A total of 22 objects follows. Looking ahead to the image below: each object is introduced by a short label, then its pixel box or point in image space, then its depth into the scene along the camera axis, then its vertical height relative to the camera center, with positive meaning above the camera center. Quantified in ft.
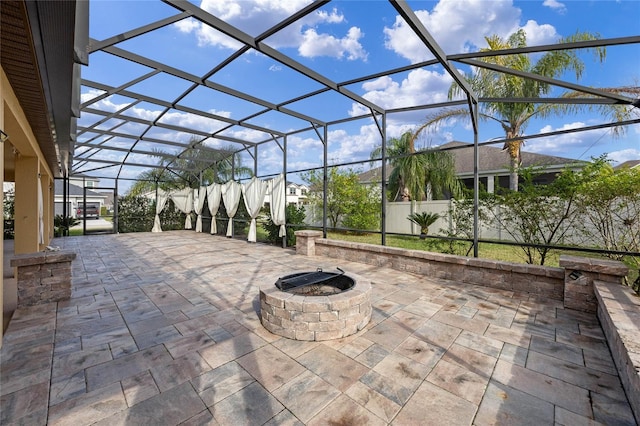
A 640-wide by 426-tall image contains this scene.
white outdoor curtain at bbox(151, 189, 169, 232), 37.72 +0.51
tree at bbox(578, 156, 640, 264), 10.73 +0.33
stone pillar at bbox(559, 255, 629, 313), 9.45 -2.42
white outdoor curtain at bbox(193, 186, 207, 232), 35.27 +0.75
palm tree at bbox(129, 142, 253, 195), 37.47 +5.35
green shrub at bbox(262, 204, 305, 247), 26.21 -1.67
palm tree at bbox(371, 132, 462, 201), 35.29 +4.88
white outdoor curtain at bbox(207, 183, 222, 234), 32.09 +1.23
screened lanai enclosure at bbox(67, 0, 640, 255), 9.38 +6.75
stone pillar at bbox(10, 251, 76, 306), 10.41 -2.81
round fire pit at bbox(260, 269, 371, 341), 7.97 -3.21
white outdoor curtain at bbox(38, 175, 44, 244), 16.91 -0.66
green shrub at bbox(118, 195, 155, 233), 37.78 -0.81
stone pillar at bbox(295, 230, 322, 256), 20.77 -2.55
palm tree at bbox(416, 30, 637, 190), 25.86 +13.07
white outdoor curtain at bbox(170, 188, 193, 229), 38.09 +1.41
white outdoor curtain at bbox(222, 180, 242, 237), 28.94 +1.33
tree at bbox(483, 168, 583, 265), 12.33 -0.02
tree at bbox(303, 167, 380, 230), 34.50 +1.43
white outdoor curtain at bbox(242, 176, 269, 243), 25.48 +1.24
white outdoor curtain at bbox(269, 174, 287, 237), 23.94 +0.68
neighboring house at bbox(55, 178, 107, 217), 42.24 +2.78
